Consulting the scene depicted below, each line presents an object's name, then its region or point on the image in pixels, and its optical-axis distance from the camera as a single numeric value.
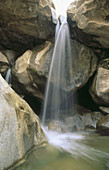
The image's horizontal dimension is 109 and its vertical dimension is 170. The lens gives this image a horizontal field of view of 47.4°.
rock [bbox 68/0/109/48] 6.80
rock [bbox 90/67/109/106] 7.00
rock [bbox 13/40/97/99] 7.41
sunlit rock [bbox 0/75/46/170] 2.23
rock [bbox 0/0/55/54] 7.17
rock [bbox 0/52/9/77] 8.84
